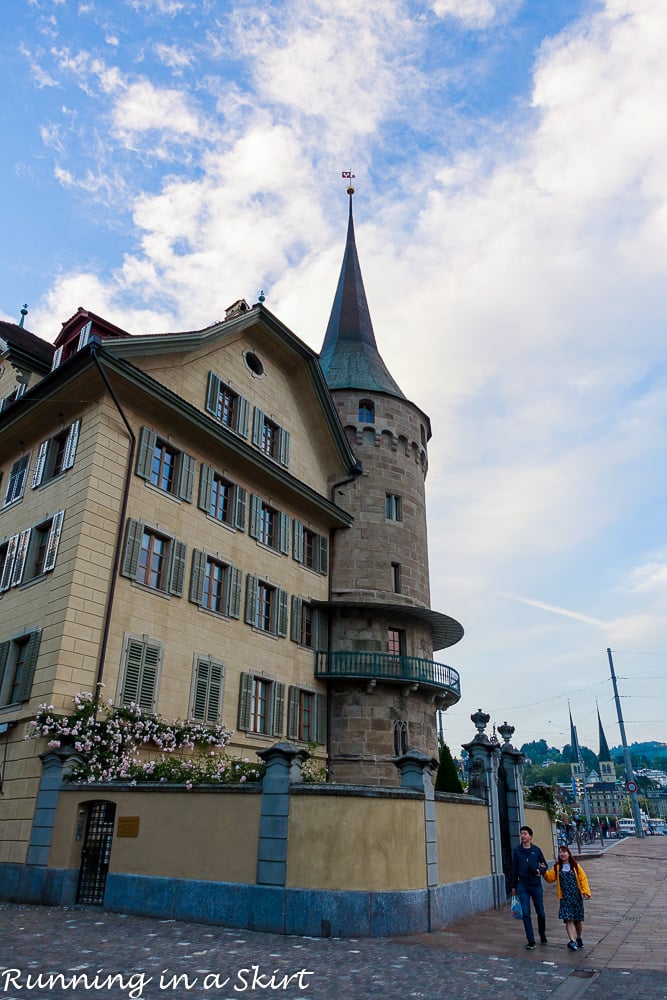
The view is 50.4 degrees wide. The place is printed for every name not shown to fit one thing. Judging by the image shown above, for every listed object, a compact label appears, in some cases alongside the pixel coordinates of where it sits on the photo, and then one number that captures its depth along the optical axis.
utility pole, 41.88
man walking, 10.62
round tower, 23.47
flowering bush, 13.80
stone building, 16.75
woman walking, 10.12
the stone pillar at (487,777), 16.61
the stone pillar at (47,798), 14.18
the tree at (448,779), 25.77
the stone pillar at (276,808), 11.33
